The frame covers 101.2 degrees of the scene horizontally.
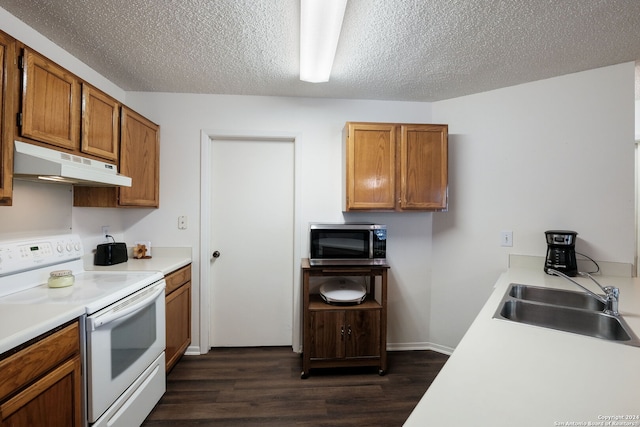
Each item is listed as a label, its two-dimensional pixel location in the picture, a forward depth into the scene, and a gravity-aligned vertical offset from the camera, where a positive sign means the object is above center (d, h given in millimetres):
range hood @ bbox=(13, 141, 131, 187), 1225 +231
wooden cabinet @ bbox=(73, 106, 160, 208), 1874 +341
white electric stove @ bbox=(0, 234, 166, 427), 1220 -528
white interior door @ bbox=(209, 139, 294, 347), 2484 -280
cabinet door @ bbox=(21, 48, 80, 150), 1241 +567
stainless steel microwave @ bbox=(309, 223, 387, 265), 2131 -240
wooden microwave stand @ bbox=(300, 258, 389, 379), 2051 -929
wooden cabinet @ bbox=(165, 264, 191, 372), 1954 -808
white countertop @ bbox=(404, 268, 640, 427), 581 -442
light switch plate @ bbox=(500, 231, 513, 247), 2164 -186
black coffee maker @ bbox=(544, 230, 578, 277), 1807 -254
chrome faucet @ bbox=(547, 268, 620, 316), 1154 -374
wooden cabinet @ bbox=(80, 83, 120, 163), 1578 +573
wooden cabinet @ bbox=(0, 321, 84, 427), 896 -650
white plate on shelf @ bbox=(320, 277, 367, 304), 2121 -642
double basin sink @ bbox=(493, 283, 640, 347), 1132 -471
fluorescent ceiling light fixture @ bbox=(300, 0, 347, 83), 1249 +1000
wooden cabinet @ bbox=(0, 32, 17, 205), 1139 +430
